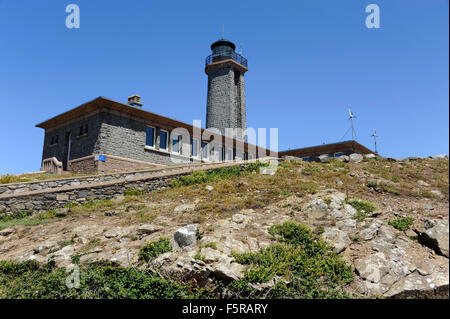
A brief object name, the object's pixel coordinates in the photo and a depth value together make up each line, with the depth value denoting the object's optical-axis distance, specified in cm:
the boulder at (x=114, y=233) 992
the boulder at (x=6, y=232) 1146
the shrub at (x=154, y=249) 834
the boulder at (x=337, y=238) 811
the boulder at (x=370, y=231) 820
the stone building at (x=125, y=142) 2181
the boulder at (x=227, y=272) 726
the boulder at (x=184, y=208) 1125
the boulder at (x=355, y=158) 1550
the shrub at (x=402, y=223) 758
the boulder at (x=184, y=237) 845
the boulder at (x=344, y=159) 1609
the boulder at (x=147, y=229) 975
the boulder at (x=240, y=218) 976
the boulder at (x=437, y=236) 489
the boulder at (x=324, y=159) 1677
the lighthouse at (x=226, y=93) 3606
